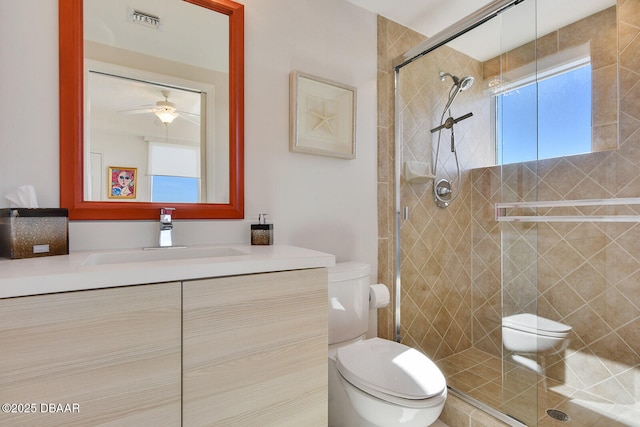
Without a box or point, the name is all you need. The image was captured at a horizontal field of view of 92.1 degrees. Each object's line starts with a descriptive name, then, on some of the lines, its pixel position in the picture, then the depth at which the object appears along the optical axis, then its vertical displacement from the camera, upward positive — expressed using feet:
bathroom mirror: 3.54 +1.33
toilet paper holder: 5.03 -1.39
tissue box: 2.79 -0.20
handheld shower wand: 6.57 +1.74
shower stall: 4.91 +0.12
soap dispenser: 4.31 -0.31
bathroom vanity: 1.94 -0.96
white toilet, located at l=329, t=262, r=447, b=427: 3.19 -1.90
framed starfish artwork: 4.89 +1.62
